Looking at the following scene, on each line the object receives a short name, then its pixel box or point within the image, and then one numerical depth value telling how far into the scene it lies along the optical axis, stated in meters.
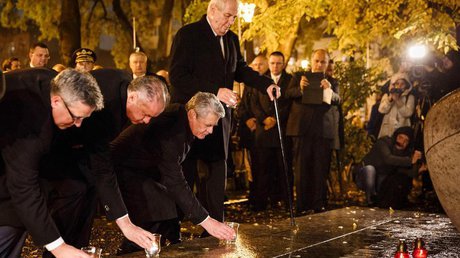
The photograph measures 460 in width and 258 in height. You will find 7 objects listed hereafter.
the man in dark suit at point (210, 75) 8.21
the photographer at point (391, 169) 12.42
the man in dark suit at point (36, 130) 5.13
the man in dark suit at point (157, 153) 6.96
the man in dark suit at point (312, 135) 11.91
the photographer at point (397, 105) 12.91
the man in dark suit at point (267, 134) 12.35
